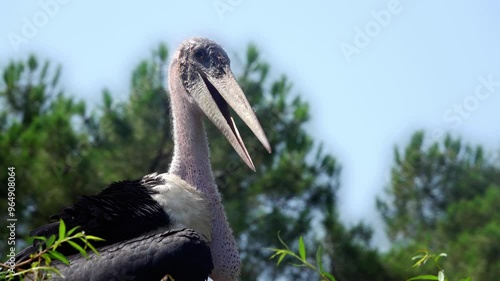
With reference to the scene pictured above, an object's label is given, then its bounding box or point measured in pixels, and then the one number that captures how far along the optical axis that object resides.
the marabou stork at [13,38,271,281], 8.66
